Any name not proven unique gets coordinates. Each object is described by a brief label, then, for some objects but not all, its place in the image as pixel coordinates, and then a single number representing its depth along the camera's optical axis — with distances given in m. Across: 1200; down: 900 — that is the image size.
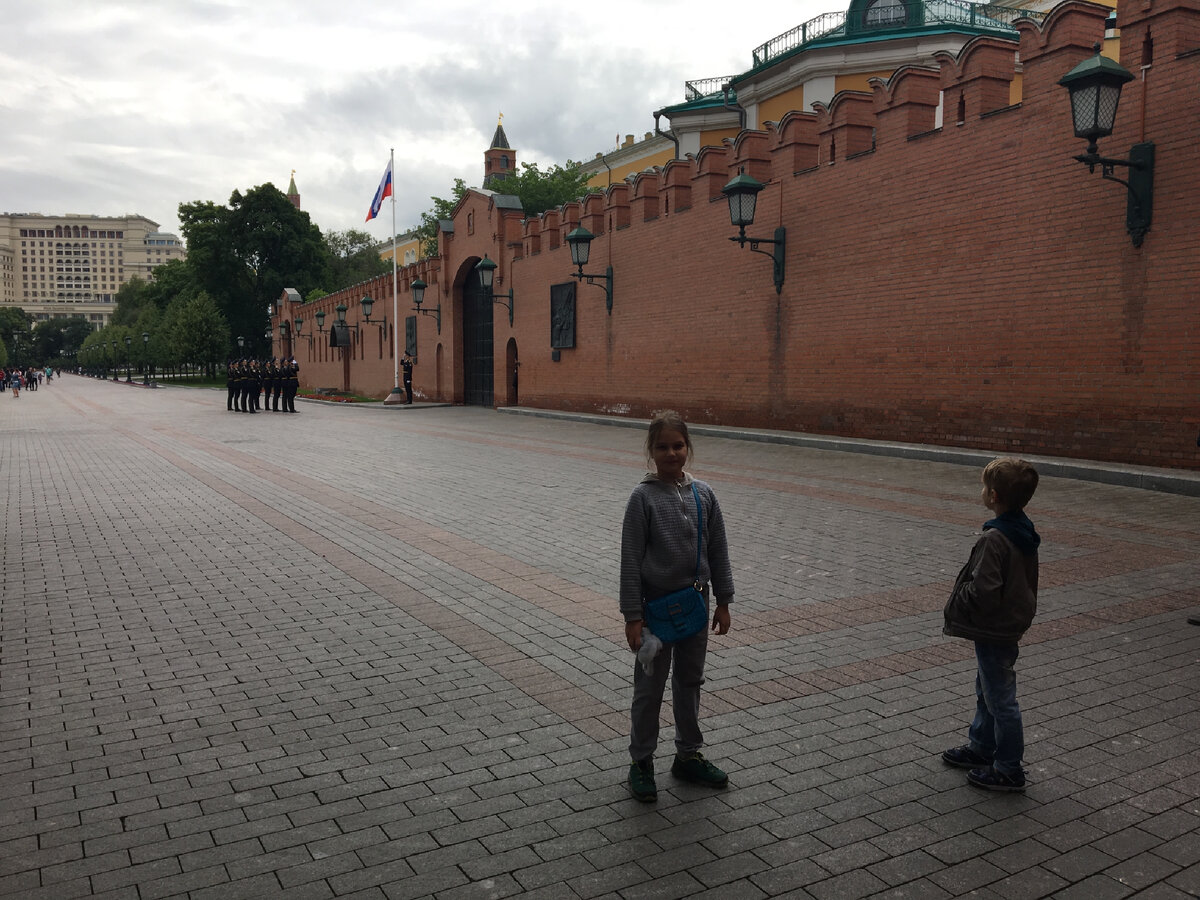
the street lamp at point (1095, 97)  10.66
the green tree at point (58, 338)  172.88
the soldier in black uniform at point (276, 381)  32.78
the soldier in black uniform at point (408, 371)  38.25
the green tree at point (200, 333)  69.19
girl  3.49
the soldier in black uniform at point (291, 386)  32.41
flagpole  37.31
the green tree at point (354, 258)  99.19
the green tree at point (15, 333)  152.88
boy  3.52
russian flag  36.91
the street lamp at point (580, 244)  23.92
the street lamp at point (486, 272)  31.23
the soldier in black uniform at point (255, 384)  32.47
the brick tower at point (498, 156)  110.38
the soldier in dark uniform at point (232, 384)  33.20
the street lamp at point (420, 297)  37.03
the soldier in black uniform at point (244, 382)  32.56
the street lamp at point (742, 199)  16.89
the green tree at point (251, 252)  70.75
